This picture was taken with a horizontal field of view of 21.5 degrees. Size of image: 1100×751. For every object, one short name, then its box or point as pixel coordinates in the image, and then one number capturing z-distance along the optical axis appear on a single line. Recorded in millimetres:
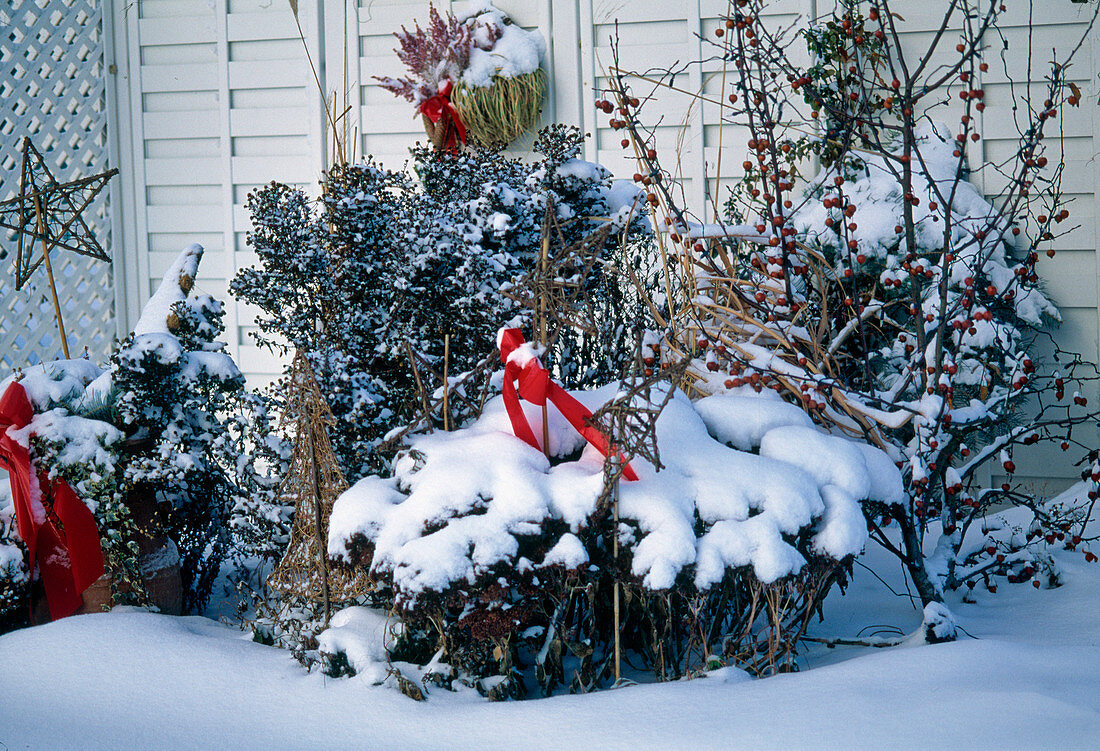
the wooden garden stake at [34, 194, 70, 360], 5538
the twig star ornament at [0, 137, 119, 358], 5558
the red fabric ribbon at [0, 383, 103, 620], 5196
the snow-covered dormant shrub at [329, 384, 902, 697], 4826
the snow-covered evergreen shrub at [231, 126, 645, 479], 5226
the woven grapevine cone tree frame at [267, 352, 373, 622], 5074
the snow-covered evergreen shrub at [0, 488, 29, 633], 5185
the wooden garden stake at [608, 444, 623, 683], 4839
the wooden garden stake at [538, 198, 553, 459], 4952
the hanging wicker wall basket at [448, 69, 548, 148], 6935
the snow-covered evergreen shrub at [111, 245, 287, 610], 5235
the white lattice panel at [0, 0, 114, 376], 7700
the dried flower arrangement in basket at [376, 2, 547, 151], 6928
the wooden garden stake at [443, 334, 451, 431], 5052
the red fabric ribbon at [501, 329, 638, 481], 4936
